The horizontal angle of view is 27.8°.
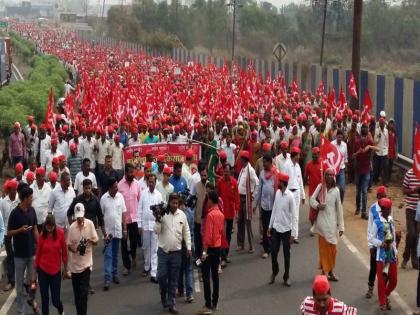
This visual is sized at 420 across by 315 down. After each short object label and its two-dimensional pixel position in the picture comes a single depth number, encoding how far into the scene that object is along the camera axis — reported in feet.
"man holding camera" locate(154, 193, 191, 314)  32.32
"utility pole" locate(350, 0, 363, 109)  70.13
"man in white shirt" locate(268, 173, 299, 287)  35.81
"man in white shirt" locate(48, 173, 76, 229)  36.99
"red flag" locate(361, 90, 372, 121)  62.03
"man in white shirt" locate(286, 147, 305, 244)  42.34
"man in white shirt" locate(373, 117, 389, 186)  56.54
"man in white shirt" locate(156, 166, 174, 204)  37.91
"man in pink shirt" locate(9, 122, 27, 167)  56.75
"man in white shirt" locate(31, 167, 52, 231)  37.35
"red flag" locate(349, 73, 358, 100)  70.74
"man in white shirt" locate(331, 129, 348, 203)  45.91
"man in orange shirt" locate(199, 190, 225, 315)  32.30
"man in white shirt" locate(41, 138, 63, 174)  47.16
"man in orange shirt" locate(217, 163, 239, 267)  38.83
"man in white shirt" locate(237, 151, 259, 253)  41.37
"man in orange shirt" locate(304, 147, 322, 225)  43.19
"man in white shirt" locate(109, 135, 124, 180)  51.31
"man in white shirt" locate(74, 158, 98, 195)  40.19
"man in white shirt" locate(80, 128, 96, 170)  52.13
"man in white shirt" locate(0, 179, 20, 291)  34.99
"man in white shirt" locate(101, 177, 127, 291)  36.22
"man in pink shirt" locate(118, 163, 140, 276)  38.55
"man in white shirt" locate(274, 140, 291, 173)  43.14
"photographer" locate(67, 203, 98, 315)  30.83
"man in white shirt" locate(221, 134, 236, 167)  52.31
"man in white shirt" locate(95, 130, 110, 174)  51.65
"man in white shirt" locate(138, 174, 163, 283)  36.60
